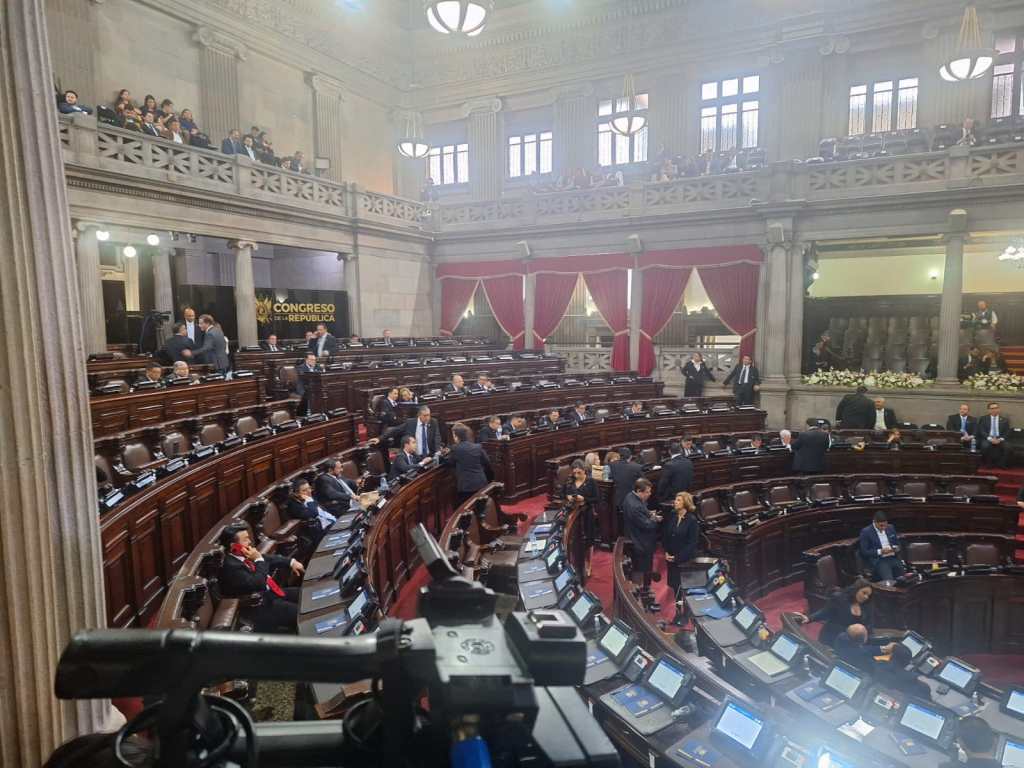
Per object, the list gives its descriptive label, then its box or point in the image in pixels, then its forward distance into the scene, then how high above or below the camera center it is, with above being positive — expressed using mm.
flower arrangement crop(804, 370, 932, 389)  13633 -1372
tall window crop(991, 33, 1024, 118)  15562 +5812
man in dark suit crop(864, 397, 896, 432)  12617 -2033
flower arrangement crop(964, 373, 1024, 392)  12688 -1342
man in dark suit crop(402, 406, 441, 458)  9273 -1616
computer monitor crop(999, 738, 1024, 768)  4078 -2805
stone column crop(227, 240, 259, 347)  14180 +634
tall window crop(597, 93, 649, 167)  19391 +5398
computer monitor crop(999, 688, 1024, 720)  4879 -2950
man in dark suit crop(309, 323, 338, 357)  12906 -405
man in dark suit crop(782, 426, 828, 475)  9992 -2087
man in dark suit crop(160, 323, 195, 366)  10672 -408
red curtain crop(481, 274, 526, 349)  18438 +472
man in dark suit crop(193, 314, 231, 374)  10727 -434
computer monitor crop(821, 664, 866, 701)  4559 -2604
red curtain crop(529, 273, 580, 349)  17797 +511
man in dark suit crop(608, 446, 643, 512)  8477 -2059
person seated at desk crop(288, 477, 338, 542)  6348 -1843
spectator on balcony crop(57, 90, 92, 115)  10879 +3781
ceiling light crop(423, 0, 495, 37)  10297 +4971
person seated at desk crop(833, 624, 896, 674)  5633 -2939
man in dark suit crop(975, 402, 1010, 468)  11547 -2201
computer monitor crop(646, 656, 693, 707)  3924 -2244
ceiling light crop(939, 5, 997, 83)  10852 +4430
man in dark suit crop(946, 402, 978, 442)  11805 -2021
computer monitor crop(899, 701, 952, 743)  4215 -2700
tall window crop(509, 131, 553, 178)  20734 +5369
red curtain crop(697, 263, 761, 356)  15461 +539
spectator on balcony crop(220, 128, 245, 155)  13984 +3893
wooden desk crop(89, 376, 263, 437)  7773 -1091
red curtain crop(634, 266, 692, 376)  16453 +414
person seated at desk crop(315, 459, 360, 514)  7078 -1896
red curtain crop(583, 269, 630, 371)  17109 +395
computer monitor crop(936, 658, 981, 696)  5195 -2933
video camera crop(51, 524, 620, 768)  1015 -591
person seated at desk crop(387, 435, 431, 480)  8242 -1822
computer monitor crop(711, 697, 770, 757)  3410 -2236
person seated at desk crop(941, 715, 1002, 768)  4113 -2728
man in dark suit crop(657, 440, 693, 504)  8883 -2194
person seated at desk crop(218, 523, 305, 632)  4648 -1942
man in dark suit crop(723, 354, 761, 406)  14312 -1420
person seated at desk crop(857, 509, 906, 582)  7391 -2701
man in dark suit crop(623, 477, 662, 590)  7359 -2392
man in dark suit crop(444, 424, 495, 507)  8352 -1883
